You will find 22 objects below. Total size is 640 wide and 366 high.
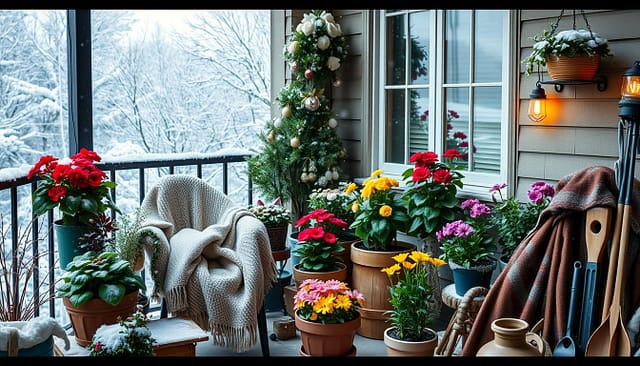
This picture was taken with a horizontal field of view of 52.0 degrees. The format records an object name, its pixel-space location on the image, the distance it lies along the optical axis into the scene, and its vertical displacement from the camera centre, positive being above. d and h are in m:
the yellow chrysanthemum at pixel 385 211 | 3.47 -0.39
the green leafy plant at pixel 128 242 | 3.03 -0.48
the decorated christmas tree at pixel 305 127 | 4.21 +0.07
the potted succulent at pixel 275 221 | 3.82 -0.49
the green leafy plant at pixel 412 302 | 2.83 -0.71
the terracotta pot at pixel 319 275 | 3.51 -0.74
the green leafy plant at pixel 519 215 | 3.12 -0.38
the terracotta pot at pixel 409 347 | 2.79 -0.90
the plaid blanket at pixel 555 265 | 2.67 -0.54
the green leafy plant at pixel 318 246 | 3.48 -0.58
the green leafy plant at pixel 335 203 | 3.91 -0.39
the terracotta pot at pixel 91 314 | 2.68 -0.72
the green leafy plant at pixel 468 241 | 3.20 -0.52
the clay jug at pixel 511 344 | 2.12 -0.68
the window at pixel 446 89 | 3.70 +0.29
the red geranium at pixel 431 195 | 3.44 -0.31
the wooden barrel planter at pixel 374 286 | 3.52 -0.80
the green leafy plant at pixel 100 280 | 2.65 -0.59
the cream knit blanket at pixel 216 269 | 3.05 -0.63
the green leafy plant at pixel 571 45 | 2.96 +0.41
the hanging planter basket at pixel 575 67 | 2.99 +0.32
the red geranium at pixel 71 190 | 3.02 -0.24
